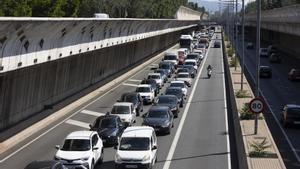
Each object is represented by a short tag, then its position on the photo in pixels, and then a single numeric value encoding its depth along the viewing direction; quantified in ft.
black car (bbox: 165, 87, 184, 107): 131.37
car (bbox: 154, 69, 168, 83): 182.11
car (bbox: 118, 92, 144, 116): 120.47
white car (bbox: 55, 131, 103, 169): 67.67
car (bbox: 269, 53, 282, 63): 272.10
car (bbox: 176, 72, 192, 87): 172.14
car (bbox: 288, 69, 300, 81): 193.67
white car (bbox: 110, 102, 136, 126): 103.19
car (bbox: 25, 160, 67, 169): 56.08
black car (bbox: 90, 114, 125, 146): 87.04
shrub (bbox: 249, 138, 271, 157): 71.97
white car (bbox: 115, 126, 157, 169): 69.36
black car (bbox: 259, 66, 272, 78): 201.49
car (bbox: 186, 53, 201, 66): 243.42
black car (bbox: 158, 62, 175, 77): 202.82
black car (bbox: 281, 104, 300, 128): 105.70
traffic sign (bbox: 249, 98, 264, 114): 78.54
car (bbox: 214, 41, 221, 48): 389.60
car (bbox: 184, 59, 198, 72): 217.27
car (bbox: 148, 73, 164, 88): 166.79
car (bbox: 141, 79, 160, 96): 152.40
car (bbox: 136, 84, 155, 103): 138.21
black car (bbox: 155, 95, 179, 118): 115.85
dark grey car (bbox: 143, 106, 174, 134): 96.68
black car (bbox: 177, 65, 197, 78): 197.16
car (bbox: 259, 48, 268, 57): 324.60
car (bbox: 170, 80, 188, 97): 145.69
